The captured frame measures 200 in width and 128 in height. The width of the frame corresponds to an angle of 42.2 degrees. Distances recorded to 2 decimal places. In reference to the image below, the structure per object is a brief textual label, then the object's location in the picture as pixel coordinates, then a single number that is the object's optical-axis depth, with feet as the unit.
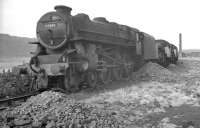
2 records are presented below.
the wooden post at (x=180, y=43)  127.99
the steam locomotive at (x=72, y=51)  33.09
